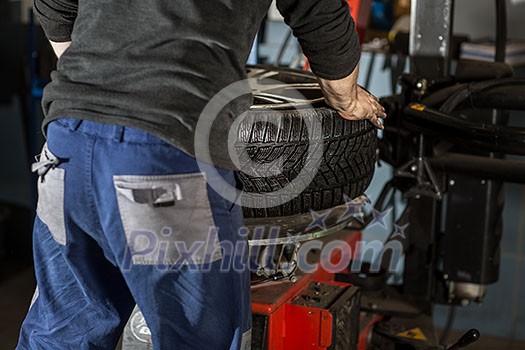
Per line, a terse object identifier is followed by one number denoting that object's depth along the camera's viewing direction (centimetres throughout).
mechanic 212
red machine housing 267
